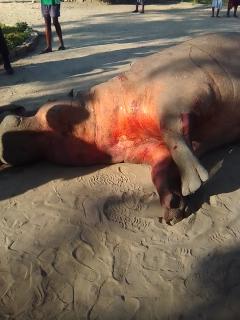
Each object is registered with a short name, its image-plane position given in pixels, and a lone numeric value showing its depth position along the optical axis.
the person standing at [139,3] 14.17
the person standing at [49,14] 8.48
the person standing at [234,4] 13.23
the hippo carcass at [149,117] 3.63
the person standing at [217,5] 13.05
